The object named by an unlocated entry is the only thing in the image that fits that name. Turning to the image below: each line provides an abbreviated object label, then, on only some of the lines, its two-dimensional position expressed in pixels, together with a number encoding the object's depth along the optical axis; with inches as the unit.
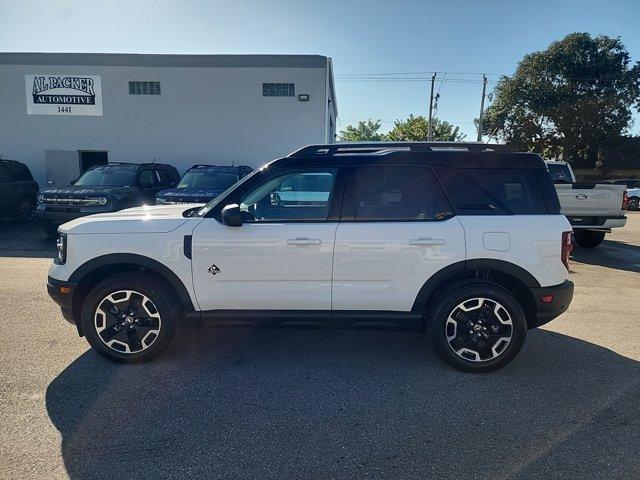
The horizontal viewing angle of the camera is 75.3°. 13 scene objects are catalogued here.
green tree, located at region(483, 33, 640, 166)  1137.4
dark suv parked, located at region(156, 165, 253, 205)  339.9
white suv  135.0
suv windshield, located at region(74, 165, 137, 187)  394.0
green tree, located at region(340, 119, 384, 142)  2659.9
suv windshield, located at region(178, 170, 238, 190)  386.3
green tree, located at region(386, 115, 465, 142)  1910.6
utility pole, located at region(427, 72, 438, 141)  1478.8
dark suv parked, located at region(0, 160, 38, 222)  436.5
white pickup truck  343.0
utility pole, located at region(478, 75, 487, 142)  1296.8
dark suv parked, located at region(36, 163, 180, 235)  343.6
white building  564.4
